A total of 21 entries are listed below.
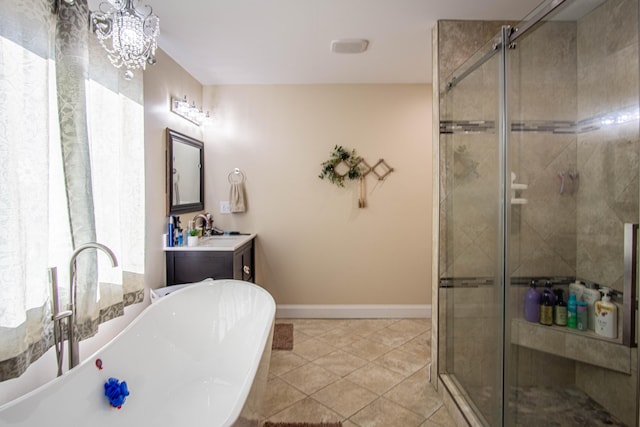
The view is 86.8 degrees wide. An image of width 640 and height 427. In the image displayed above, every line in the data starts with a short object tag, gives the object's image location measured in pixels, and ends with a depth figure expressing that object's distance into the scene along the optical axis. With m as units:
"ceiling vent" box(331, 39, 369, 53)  2.56
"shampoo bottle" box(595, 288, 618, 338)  1.42
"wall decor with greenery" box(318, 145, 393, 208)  3.57
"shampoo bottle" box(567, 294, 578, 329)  1.64
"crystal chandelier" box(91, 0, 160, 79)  1.45
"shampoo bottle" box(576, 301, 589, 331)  1.60
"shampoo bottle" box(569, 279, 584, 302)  1.63
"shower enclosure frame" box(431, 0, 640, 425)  1.29
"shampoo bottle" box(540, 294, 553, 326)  1.71
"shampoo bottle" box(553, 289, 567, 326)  1.69
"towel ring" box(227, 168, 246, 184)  3.61
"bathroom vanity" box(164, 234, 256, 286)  2.67
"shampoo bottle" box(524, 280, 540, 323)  1.71
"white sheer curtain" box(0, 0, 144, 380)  1.20
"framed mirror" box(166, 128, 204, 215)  2.72
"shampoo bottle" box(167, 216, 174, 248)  2.67
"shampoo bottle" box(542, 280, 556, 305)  1.72
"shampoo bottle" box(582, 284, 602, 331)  1.53
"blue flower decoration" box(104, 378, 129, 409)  1.45
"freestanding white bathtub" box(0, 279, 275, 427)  1.23
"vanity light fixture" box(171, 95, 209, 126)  2.82
